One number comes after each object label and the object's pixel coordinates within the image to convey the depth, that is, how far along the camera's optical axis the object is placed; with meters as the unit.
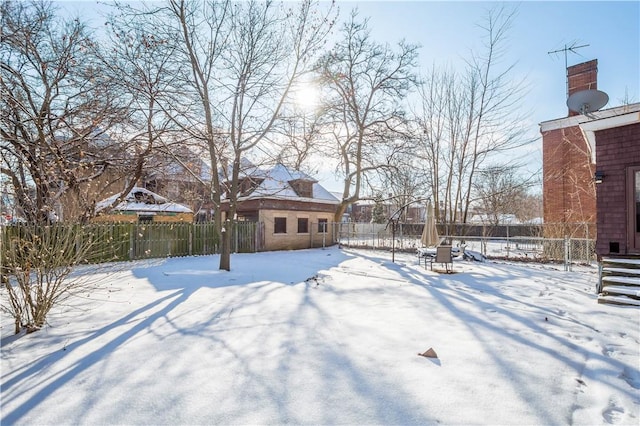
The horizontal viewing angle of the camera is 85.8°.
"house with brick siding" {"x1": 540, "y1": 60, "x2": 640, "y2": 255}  7.70
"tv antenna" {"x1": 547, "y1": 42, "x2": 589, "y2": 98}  15.10
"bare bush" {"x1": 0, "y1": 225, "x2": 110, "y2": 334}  4.23
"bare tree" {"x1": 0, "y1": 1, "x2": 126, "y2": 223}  4.87
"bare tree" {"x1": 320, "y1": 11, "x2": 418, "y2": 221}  19.59
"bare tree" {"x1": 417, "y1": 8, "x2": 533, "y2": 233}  16.53
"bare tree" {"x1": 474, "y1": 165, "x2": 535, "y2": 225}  17.44
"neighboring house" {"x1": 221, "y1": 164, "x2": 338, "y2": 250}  18.61
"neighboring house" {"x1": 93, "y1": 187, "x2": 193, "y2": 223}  18.89
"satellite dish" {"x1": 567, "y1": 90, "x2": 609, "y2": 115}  8.51
